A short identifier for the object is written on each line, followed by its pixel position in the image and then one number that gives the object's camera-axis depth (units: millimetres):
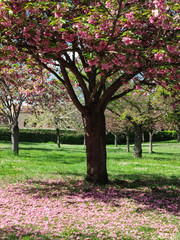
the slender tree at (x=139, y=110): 20000
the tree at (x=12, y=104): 18484
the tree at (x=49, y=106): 17984
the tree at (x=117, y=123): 23606
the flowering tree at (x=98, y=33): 6238
